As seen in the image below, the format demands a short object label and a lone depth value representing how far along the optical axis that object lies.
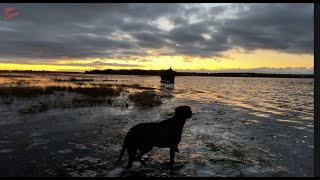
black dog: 5.45
